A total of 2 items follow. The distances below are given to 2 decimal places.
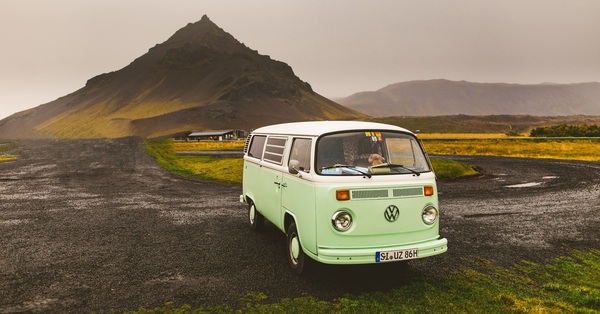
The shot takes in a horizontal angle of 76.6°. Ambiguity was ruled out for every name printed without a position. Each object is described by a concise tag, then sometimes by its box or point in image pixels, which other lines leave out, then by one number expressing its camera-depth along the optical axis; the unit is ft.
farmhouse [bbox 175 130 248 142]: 391.04
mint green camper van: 19.75
